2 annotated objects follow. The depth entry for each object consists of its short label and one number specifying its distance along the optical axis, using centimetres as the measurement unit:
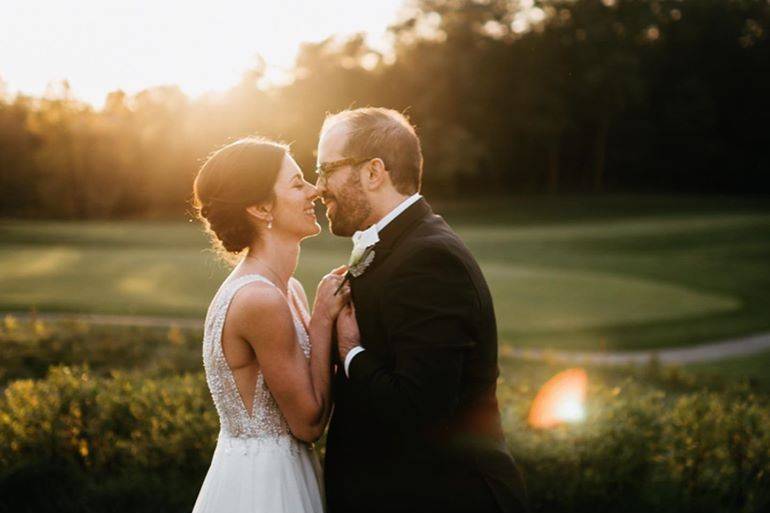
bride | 325
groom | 275
